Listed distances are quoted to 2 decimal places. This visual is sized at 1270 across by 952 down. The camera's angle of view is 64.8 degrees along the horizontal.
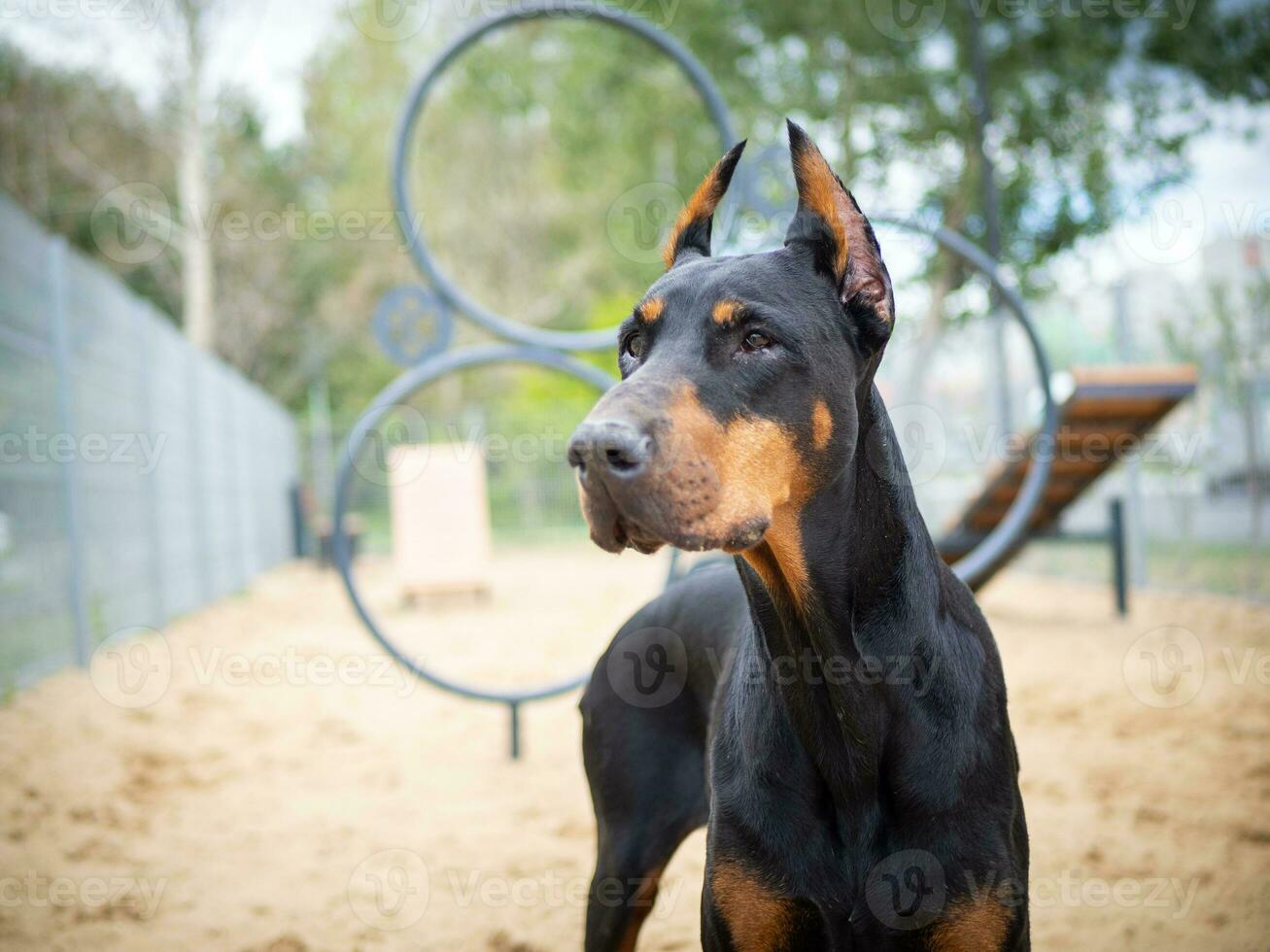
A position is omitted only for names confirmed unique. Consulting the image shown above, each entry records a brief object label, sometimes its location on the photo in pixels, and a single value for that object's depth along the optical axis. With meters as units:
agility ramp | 7.42
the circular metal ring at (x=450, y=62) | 5.21
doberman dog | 1.87
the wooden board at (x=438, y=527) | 11.94
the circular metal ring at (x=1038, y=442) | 5.47
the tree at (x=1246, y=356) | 8.55
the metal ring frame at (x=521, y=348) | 5.27
